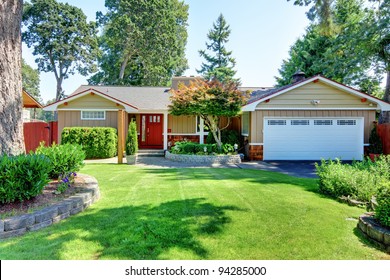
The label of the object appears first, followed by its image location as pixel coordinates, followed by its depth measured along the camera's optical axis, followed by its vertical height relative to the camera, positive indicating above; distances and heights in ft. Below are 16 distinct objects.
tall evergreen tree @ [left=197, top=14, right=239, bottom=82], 118.52 +39.63
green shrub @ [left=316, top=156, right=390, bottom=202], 18.39 -3.46
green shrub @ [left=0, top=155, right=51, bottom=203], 12.80 -2.27
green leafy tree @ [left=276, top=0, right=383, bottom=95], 51.57 +19.41
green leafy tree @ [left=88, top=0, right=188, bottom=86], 89.35 +34.63
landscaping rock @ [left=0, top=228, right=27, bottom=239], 11.50 -4.61
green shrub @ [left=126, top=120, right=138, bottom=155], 37.91 -0.97
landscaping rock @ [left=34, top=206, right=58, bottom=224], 12.67 -4.15
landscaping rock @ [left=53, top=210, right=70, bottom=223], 13.45 -4.54
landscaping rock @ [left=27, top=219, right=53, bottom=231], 12.28 -4.58
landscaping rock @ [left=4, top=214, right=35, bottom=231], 11.73 -4.20
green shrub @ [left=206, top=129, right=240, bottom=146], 46.62 -0.44
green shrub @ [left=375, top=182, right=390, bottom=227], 12.14 -3.48
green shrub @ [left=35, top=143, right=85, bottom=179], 17.52 -1.71
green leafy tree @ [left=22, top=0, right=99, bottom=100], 98.73 +39.33
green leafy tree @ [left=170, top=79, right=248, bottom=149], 38.60 +5.53
